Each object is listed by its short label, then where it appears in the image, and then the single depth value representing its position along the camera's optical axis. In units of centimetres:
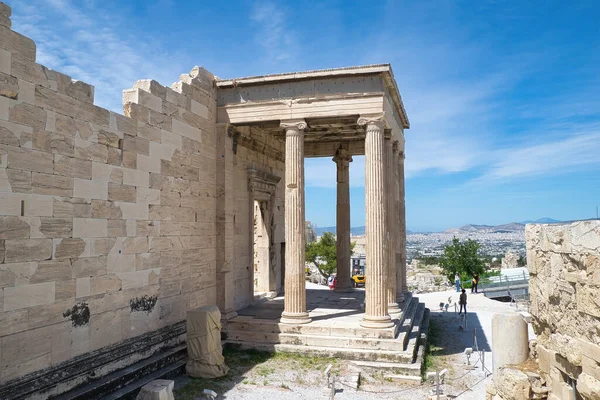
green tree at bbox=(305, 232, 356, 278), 4844
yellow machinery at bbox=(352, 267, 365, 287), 3626
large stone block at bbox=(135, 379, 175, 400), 845
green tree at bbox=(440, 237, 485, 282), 4375
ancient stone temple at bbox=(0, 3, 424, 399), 846
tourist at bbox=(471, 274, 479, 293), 3009
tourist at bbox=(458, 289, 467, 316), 2053
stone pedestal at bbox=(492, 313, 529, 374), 755
